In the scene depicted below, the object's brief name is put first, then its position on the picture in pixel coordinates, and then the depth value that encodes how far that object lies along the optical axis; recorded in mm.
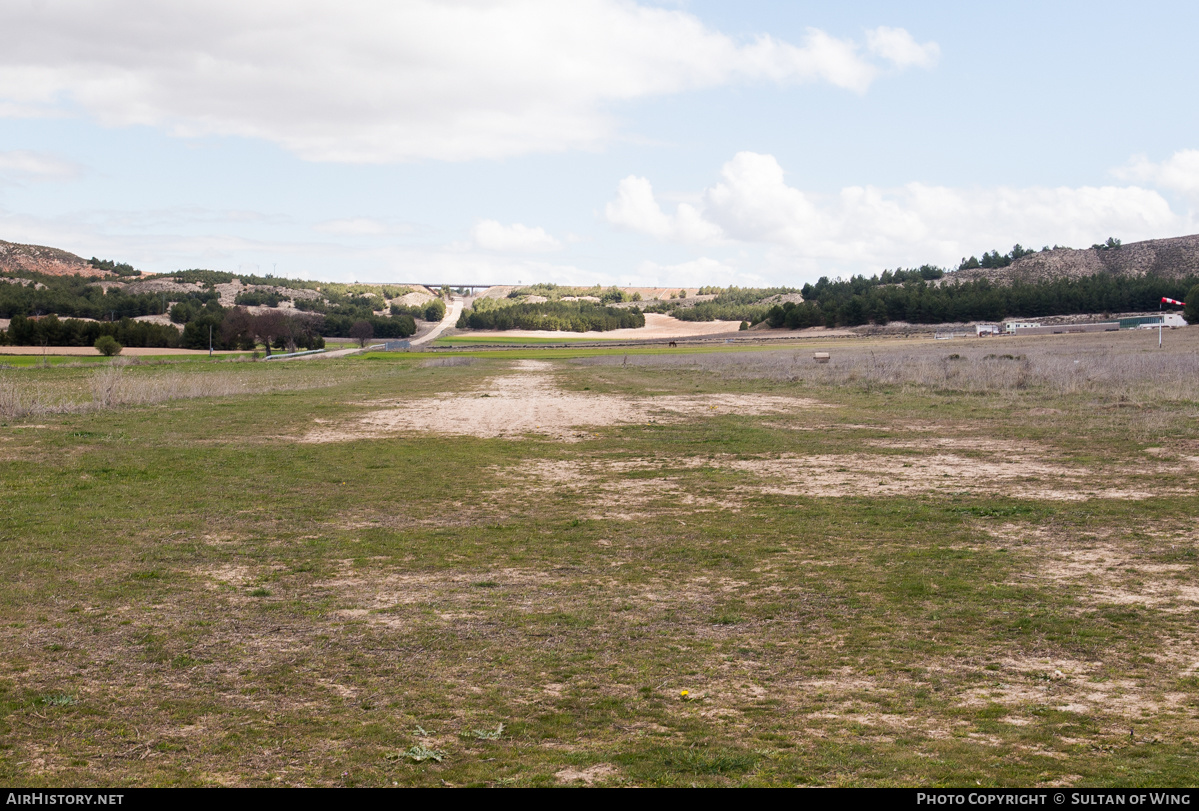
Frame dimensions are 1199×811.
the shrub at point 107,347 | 92250
